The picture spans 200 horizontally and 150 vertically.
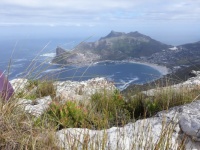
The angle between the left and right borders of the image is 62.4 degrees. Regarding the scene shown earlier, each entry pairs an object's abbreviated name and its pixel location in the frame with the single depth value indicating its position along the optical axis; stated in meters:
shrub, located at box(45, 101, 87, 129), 2.07
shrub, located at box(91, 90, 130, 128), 2.24
